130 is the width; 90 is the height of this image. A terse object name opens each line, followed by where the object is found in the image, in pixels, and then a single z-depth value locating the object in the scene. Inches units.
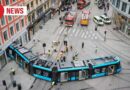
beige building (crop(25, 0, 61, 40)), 1907.4
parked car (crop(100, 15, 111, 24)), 2336.0
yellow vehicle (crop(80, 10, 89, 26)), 2308.1
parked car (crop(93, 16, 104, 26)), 2300.2
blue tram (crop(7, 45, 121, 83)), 1238.9
